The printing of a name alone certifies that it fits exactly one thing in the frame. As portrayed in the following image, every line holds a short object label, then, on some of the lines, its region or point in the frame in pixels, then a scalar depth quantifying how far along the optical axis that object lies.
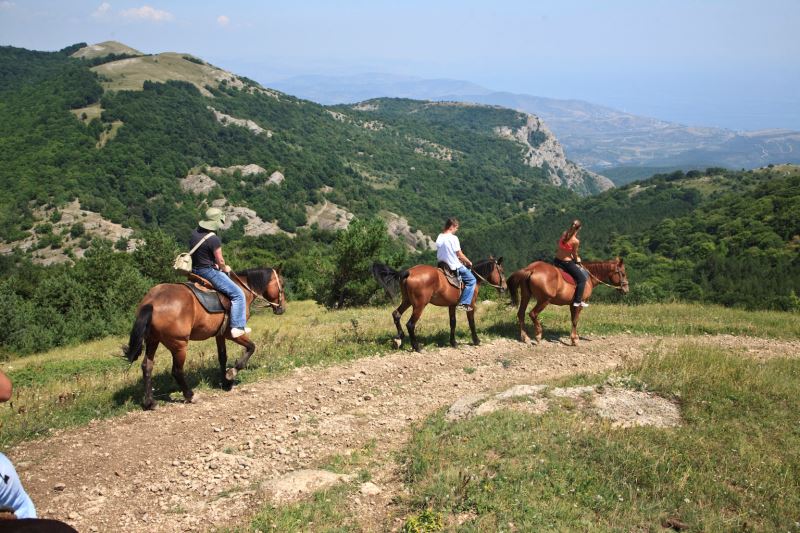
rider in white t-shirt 13.84
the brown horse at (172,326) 9.11
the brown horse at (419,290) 13.41
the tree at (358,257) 32.47
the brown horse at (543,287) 14.82
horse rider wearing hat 10.08
